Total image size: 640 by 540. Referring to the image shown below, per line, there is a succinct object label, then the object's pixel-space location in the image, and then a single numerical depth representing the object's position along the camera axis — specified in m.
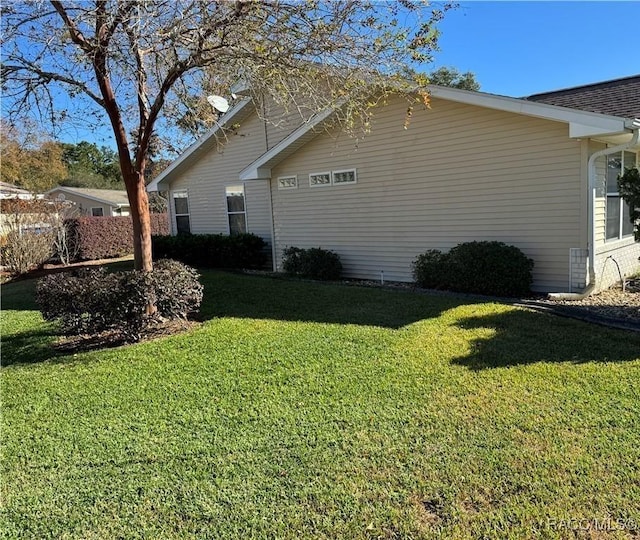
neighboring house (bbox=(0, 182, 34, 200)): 15.16
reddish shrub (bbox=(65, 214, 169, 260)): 17.14
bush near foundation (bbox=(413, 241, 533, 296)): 8.25
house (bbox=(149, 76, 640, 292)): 8.08
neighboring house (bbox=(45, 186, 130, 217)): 33.97
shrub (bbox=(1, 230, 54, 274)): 14.01
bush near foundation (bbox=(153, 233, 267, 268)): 13.51
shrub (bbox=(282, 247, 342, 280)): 11.23
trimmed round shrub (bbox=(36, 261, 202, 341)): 6.02
